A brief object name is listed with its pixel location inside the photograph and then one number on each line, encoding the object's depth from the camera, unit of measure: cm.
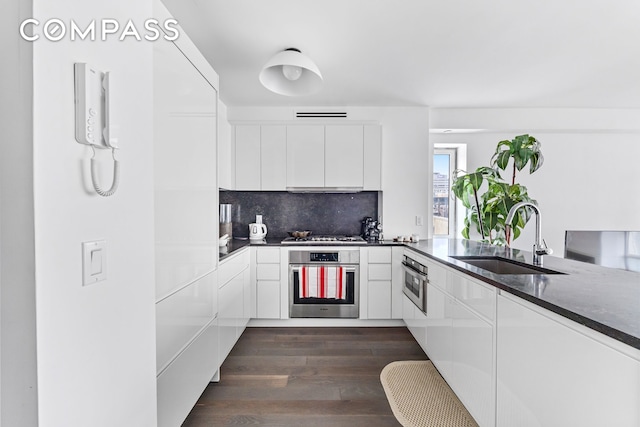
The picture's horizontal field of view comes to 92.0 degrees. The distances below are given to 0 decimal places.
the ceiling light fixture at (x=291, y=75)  212
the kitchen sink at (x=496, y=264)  204
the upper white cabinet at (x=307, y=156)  364
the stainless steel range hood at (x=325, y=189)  368
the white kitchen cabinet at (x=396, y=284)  333
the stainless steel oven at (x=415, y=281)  258
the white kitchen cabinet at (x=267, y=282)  333
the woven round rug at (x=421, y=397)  187
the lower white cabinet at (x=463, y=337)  155
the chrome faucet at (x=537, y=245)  193
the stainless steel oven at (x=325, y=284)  329
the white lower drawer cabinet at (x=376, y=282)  335
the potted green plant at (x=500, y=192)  325
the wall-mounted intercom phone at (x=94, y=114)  78
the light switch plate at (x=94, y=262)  81
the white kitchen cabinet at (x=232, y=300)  232
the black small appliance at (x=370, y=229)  377
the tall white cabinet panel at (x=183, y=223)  136
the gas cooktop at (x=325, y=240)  337
